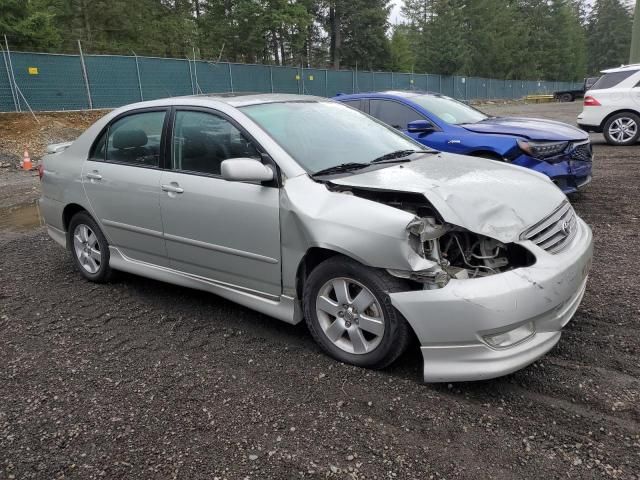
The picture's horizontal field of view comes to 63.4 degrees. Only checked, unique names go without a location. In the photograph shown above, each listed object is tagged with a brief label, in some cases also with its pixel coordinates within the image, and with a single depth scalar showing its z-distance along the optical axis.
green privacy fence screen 16.86
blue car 6.09
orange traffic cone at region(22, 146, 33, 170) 12.52
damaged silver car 2.69
